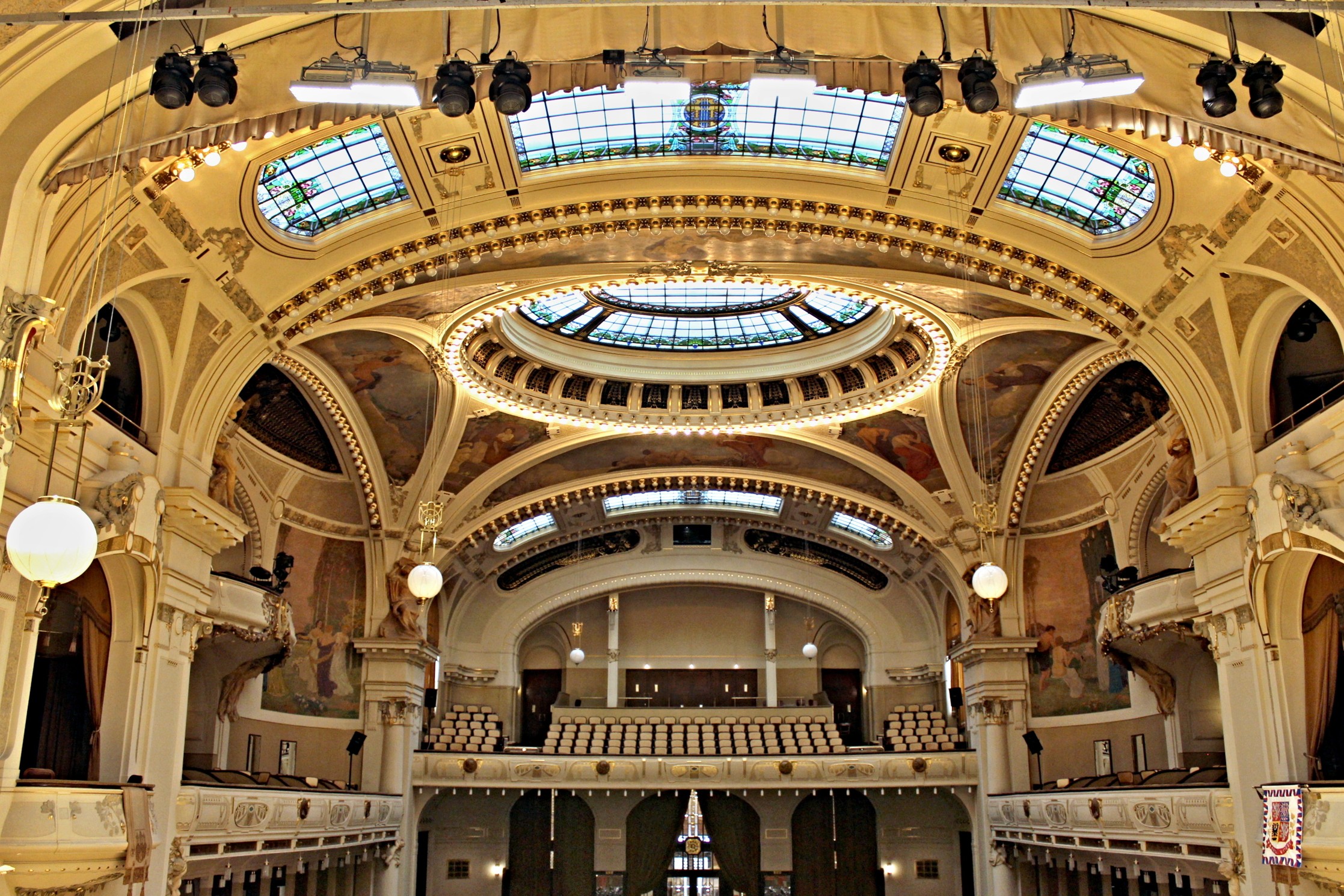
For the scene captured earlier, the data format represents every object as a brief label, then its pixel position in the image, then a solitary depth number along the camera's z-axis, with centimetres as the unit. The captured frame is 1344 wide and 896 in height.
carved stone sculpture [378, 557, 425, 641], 2700
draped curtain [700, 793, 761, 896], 3136
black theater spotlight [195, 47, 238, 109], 955
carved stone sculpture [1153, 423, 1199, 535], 1814
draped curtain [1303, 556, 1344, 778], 1476
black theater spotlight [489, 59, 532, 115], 994
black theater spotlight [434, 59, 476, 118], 975
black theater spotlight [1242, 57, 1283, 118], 964
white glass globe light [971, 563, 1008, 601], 1473
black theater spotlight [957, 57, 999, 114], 959
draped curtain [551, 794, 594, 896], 3159
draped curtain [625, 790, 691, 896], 3141
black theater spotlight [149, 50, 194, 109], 934
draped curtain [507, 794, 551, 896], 3172
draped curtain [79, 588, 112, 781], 1518
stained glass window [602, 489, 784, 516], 3281
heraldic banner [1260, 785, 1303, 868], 1355
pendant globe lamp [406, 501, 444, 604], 1593
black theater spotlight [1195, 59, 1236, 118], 960
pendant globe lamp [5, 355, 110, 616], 750
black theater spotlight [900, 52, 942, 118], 972
